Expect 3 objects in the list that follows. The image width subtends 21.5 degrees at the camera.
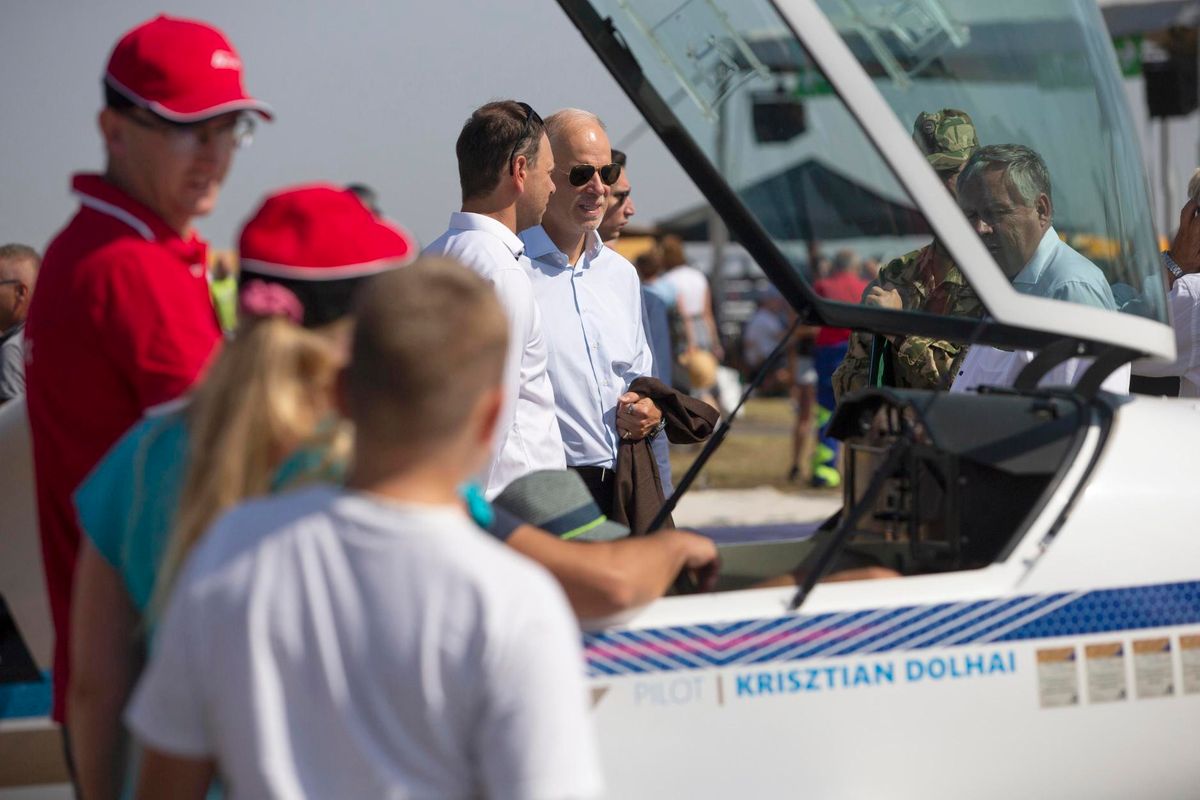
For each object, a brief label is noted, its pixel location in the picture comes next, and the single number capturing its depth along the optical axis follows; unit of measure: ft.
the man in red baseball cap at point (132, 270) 13.28
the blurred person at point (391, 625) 11.65
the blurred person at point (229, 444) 12.28
